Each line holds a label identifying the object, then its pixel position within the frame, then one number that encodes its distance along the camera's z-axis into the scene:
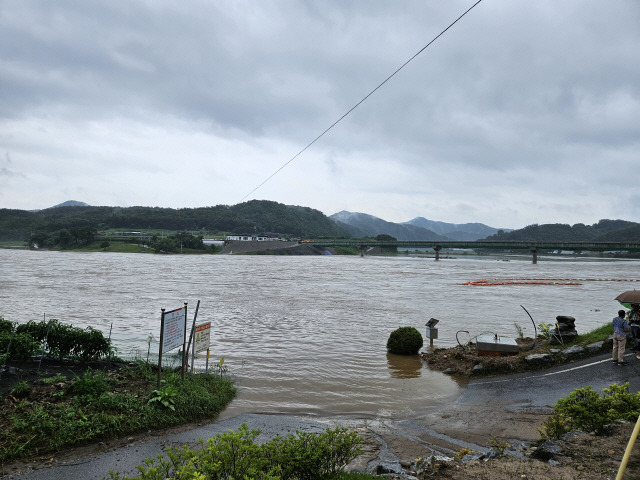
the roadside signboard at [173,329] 9.02
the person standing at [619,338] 11.06
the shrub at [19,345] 10.02
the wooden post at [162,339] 8.61
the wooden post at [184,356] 9.58
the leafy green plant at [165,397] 8.62
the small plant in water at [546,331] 14.81
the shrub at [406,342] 15.38
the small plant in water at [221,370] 12.58
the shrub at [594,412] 6.79
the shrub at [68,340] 10.66
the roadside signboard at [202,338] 10.59
